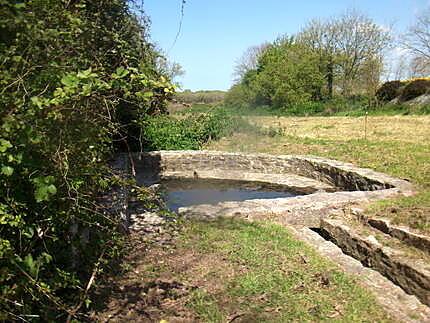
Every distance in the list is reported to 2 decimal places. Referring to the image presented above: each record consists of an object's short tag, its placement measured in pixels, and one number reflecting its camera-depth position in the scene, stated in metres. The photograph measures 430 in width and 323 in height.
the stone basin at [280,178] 6.54
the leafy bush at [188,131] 14.25
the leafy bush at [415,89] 23.95
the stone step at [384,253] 4.13
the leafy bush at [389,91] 26.39
